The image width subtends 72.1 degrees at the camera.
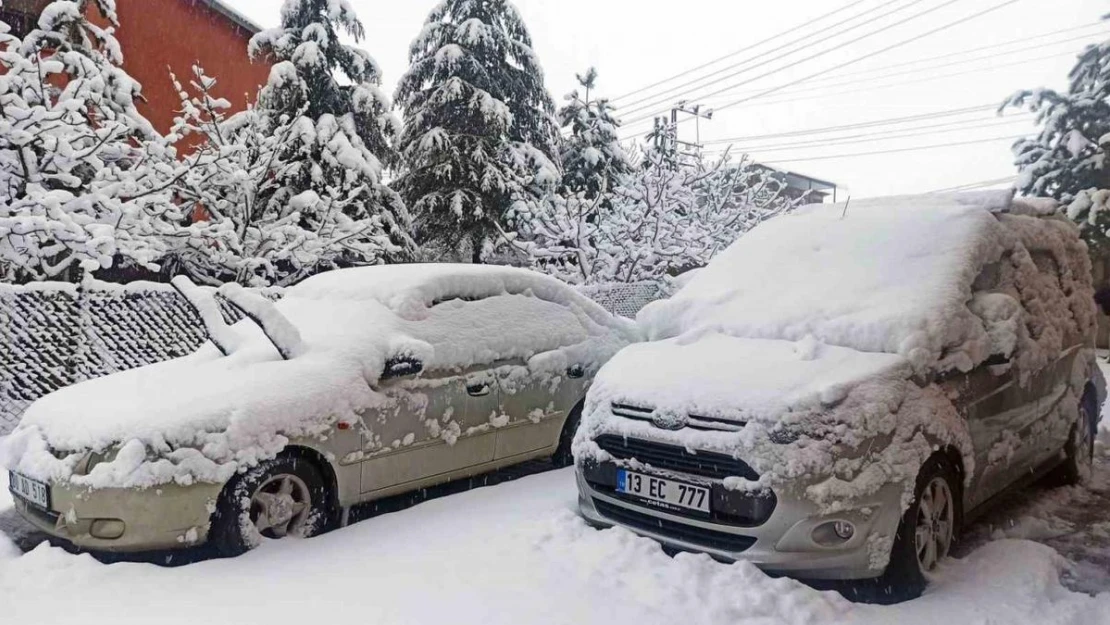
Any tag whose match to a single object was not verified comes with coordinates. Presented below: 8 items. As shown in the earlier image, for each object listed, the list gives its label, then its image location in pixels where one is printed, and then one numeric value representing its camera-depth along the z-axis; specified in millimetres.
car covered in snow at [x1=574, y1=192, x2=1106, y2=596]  3375
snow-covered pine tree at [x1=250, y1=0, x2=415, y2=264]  13930
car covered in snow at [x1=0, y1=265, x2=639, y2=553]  3801
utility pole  17928
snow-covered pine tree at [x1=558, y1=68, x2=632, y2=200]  23609
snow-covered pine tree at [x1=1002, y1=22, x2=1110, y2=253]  11477
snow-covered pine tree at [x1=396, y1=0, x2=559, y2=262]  17344
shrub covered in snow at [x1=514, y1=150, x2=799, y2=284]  13656
